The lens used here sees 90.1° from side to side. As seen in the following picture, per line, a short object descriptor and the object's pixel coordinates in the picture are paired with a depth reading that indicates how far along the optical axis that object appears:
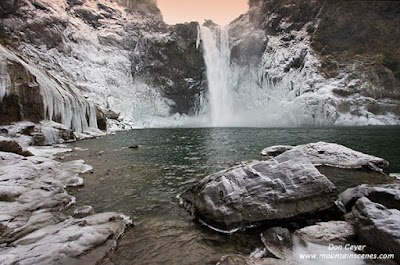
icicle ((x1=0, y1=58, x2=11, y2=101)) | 13.58
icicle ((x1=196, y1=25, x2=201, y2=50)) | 53.00
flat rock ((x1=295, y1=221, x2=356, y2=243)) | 3.76
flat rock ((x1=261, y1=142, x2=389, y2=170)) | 9.05
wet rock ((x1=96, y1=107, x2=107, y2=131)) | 29.33
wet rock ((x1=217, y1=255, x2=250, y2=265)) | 3.14
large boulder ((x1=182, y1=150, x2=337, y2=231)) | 4.31
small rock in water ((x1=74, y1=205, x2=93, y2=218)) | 4.79
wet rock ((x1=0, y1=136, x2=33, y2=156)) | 8.42
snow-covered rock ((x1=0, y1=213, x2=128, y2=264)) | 2.98
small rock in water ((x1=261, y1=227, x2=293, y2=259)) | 3.43
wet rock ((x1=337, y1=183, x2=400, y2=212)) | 4.57
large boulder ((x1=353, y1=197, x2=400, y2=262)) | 3.06
